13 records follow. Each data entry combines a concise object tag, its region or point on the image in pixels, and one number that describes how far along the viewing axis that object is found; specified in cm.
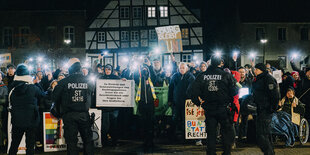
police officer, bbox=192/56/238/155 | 715
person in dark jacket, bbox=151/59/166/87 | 1027
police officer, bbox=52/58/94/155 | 679
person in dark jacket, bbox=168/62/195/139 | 1025
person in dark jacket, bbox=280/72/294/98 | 1229
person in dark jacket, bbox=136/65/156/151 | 966
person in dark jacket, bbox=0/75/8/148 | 941
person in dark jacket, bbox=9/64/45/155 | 730
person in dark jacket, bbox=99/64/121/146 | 973
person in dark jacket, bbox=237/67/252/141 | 1033
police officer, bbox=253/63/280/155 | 743
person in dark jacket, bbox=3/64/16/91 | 1114
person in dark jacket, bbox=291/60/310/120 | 1070
